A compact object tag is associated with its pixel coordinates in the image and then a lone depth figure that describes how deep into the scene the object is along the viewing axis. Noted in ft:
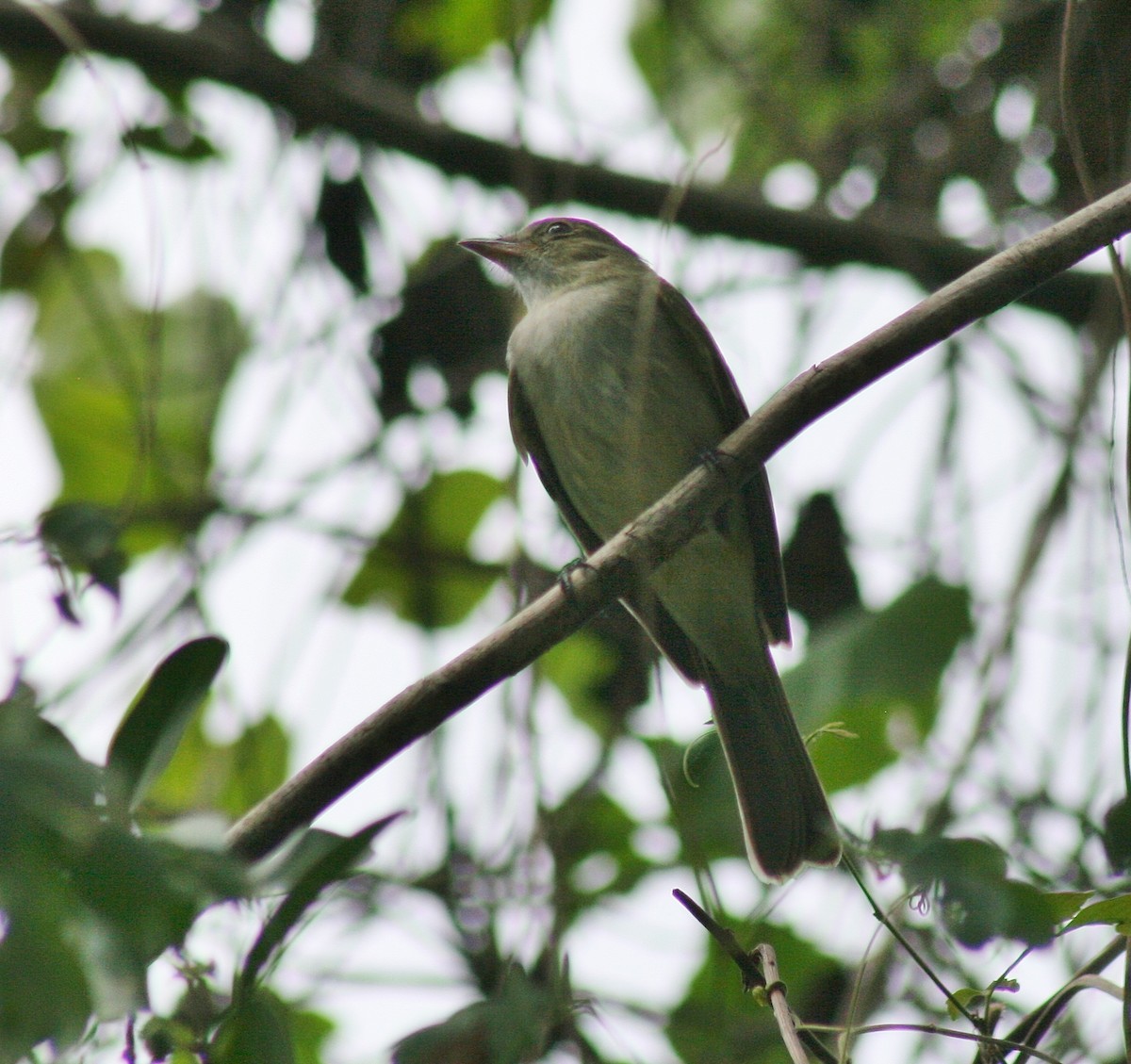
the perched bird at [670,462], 27.84
